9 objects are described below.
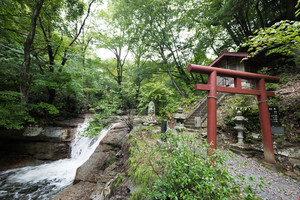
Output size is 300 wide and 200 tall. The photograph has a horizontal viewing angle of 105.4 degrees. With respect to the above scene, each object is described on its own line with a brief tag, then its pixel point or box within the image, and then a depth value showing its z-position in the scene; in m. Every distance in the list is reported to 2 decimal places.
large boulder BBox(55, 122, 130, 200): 4.01
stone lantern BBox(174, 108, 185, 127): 5.32
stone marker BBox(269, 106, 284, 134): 3.96
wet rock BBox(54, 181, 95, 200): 3.92
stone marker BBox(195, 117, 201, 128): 6.63
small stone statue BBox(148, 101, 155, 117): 7.45
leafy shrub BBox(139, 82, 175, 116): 7.63
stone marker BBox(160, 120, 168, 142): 4.37
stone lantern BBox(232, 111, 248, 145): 4.57
